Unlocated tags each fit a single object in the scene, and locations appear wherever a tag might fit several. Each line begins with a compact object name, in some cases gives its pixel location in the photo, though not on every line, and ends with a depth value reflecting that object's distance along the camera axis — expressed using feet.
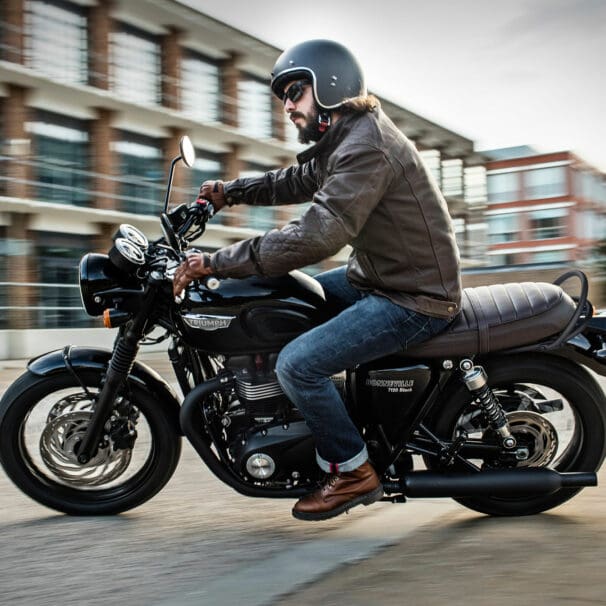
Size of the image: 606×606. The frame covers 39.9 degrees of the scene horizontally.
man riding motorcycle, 10.83
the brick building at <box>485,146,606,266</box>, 203.10
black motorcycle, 11.77
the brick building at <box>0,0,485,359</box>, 71.87
